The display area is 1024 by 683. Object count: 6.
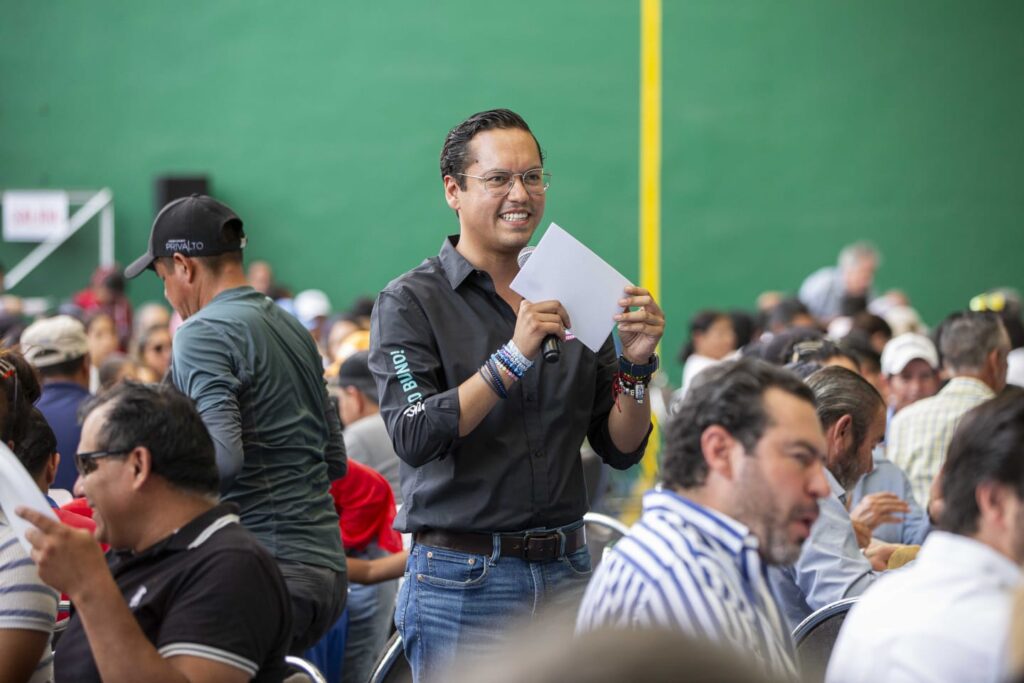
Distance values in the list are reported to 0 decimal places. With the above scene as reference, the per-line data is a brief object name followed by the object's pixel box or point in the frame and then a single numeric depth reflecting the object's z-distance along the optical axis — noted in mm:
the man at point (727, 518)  3863
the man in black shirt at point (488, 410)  5148
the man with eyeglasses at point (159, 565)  4277
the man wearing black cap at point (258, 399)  6102
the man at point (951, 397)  9352
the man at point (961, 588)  3346
